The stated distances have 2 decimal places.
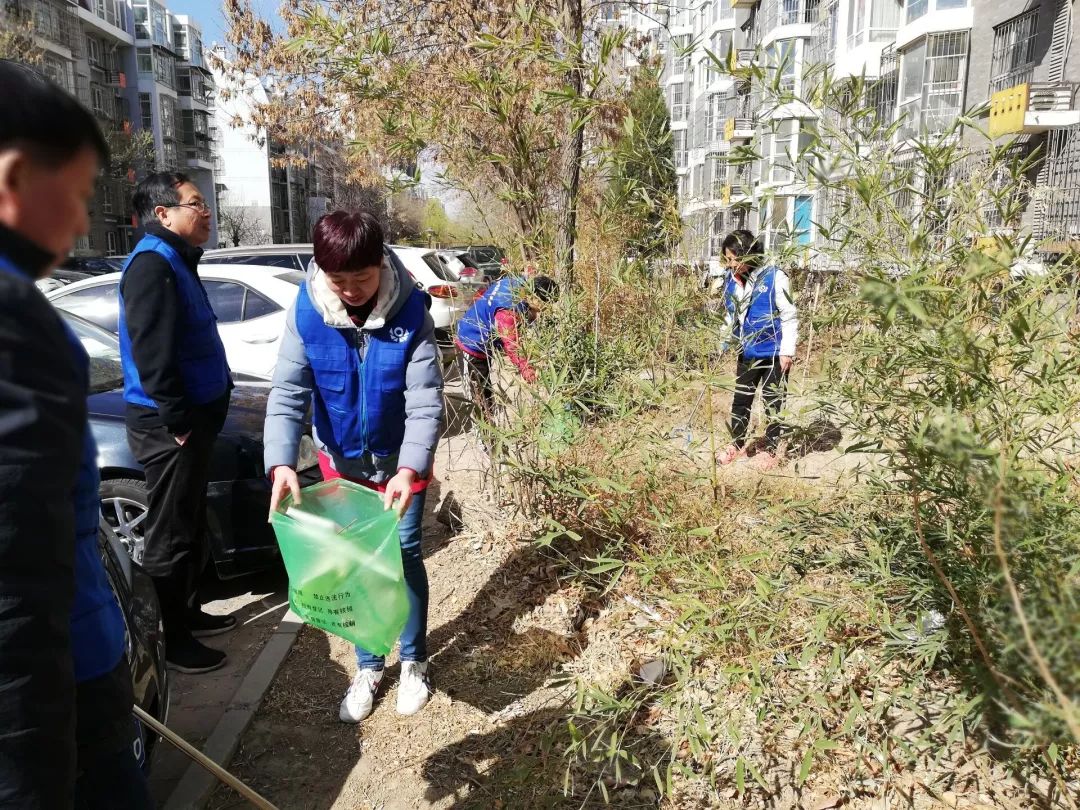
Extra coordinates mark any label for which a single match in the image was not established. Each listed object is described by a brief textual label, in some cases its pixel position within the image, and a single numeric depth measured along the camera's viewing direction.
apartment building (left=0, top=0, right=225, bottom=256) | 41.75
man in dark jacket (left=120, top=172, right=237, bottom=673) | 3.19
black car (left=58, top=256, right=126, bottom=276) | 22.42
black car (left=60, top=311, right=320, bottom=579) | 4.07
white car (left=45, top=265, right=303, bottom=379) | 7.27
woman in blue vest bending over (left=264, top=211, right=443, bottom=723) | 2.77
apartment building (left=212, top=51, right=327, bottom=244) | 61.94
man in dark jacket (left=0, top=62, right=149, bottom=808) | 1.10
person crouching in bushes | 4.29
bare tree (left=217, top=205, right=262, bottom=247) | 52.25
